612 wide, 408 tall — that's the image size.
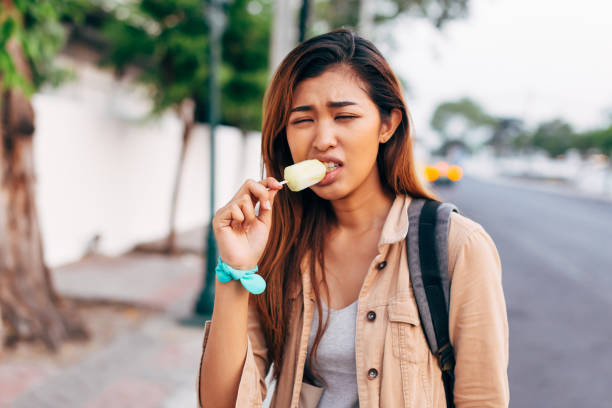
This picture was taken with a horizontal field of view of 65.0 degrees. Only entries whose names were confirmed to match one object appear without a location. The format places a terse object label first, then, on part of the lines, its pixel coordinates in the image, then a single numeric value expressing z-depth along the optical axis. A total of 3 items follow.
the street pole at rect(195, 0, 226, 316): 5.85
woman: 1.44
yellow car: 23.98
